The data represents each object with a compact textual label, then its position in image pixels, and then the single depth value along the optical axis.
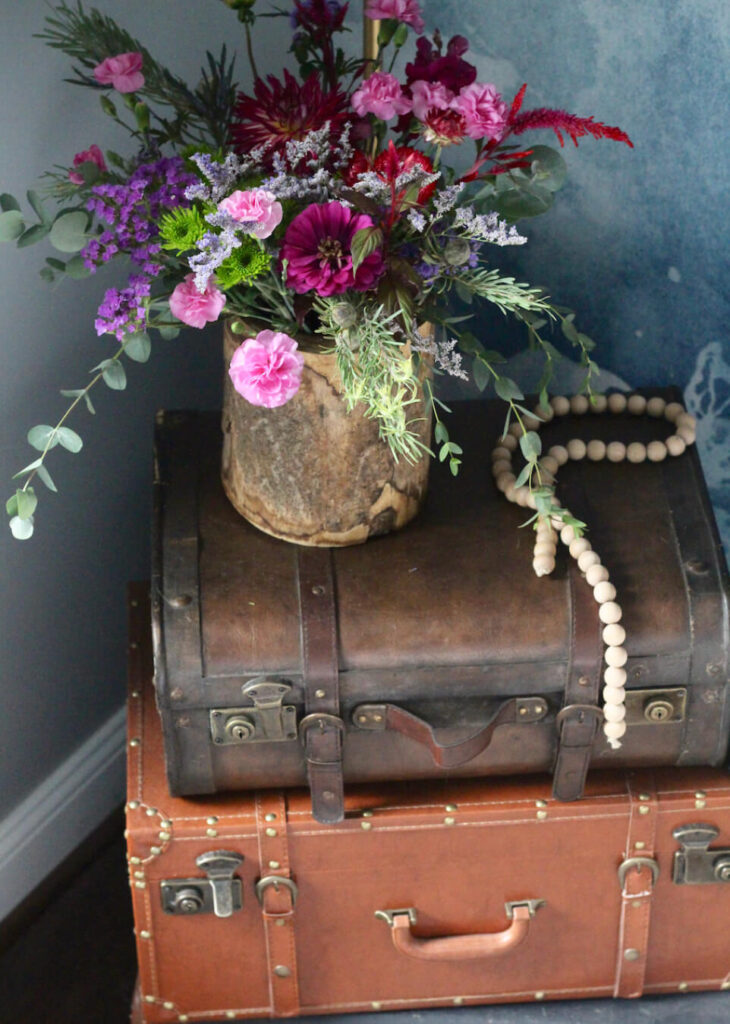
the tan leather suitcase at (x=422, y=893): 1.42
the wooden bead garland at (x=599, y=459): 1.32
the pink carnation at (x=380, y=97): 1.18
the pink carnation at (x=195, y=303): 1.17
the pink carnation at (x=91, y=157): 1.23
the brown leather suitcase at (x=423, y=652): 1.31
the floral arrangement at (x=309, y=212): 1.12
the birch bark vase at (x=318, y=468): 1.30
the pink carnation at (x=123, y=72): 1.18
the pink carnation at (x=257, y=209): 1.08
